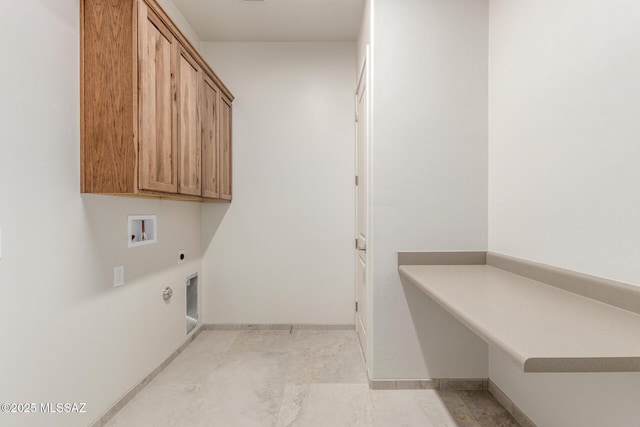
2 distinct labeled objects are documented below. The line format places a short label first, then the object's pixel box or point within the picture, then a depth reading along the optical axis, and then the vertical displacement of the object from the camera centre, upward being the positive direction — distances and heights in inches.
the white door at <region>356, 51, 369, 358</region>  107.5 +3.2
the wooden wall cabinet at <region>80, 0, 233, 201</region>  70.7 +22.9
